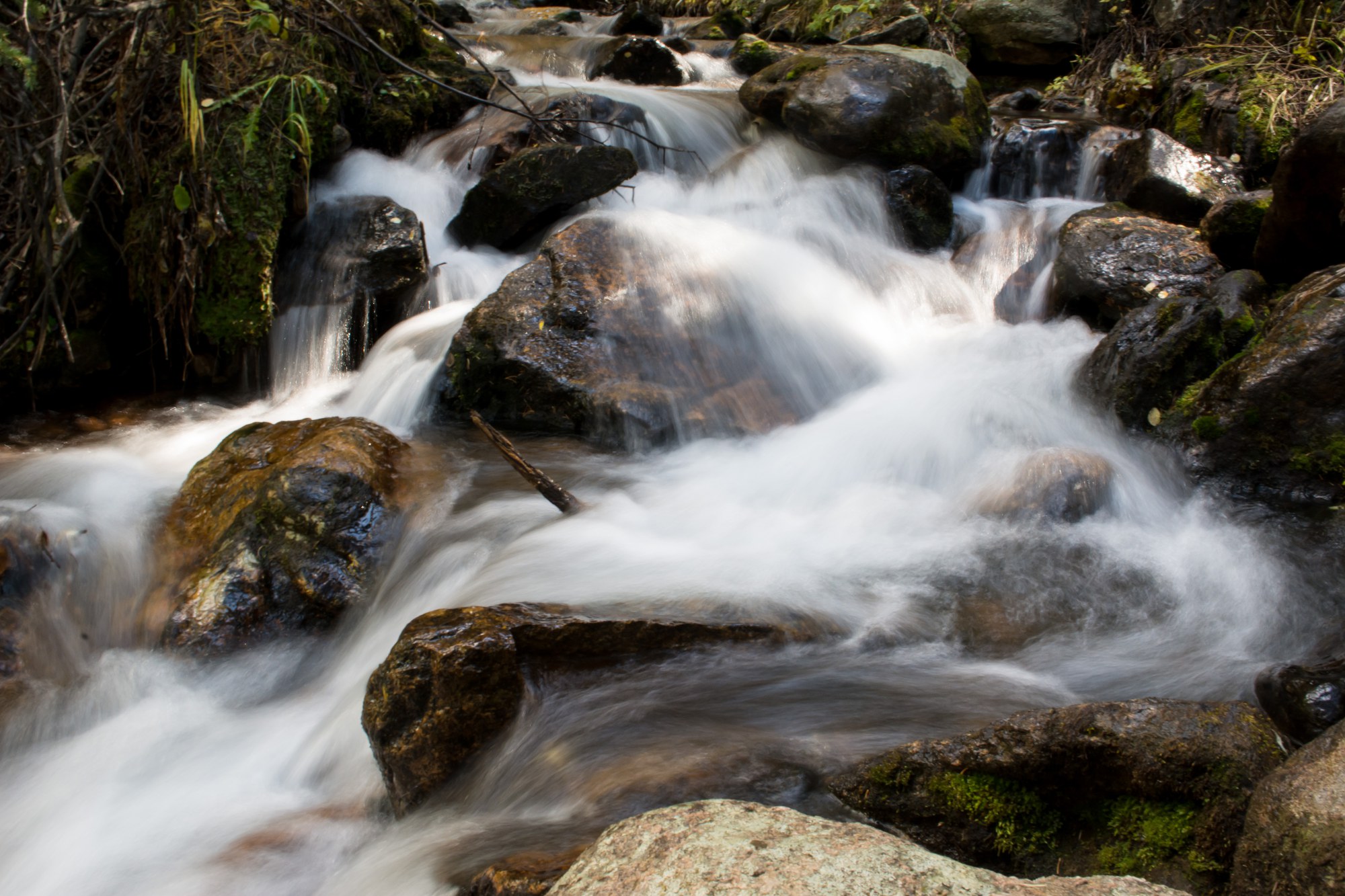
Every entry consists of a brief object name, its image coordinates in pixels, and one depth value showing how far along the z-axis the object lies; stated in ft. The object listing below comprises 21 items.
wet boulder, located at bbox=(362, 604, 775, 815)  8.34
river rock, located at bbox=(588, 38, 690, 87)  30.55
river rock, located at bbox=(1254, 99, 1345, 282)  13.94
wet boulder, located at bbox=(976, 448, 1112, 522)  12.11
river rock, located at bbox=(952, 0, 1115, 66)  31.32
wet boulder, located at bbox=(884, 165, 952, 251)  22.72
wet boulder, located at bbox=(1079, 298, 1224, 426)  13.64
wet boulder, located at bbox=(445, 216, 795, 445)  15.83
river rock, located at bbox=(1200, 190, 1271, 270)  17.33
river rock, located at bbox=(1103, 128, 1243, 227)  20.38
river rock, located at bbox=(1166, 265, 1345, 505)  11.56
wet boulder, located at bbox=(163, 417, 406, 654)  11.43
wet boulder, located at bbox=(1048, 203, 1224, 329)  17.19
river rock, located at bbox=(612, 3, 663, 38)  37.45
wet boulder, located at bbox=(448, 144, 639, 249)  20.27
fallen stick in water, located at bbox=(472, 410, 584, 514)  12.87
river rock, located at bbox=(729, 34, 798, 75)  32.63
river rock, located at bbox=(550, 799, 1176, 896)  4.91
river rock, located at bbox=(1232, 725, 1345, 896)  5.06
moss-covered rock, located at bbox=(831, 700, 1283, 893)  6.11
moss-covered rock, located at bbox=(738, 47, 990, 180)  23.45
